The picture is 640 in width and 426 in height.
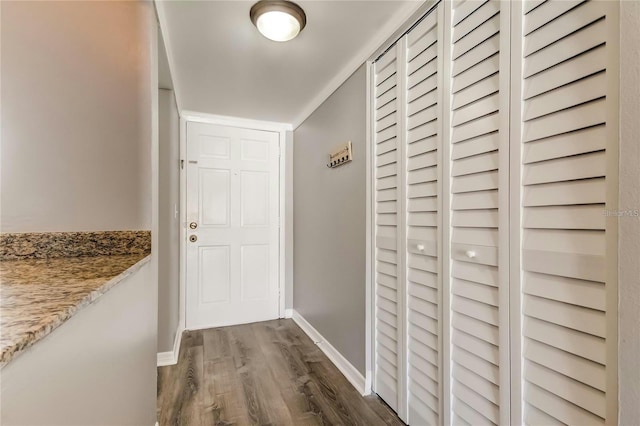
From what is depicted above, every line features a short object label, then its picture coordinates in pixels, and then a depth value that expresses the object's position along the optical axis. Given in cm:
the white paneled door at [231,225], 303
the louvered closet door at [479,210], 107
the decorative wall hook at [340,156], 216
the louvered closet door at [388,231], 165
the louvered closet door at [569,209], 79
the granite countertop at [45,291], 41
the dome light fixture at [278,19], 146
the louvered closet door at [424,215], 138
